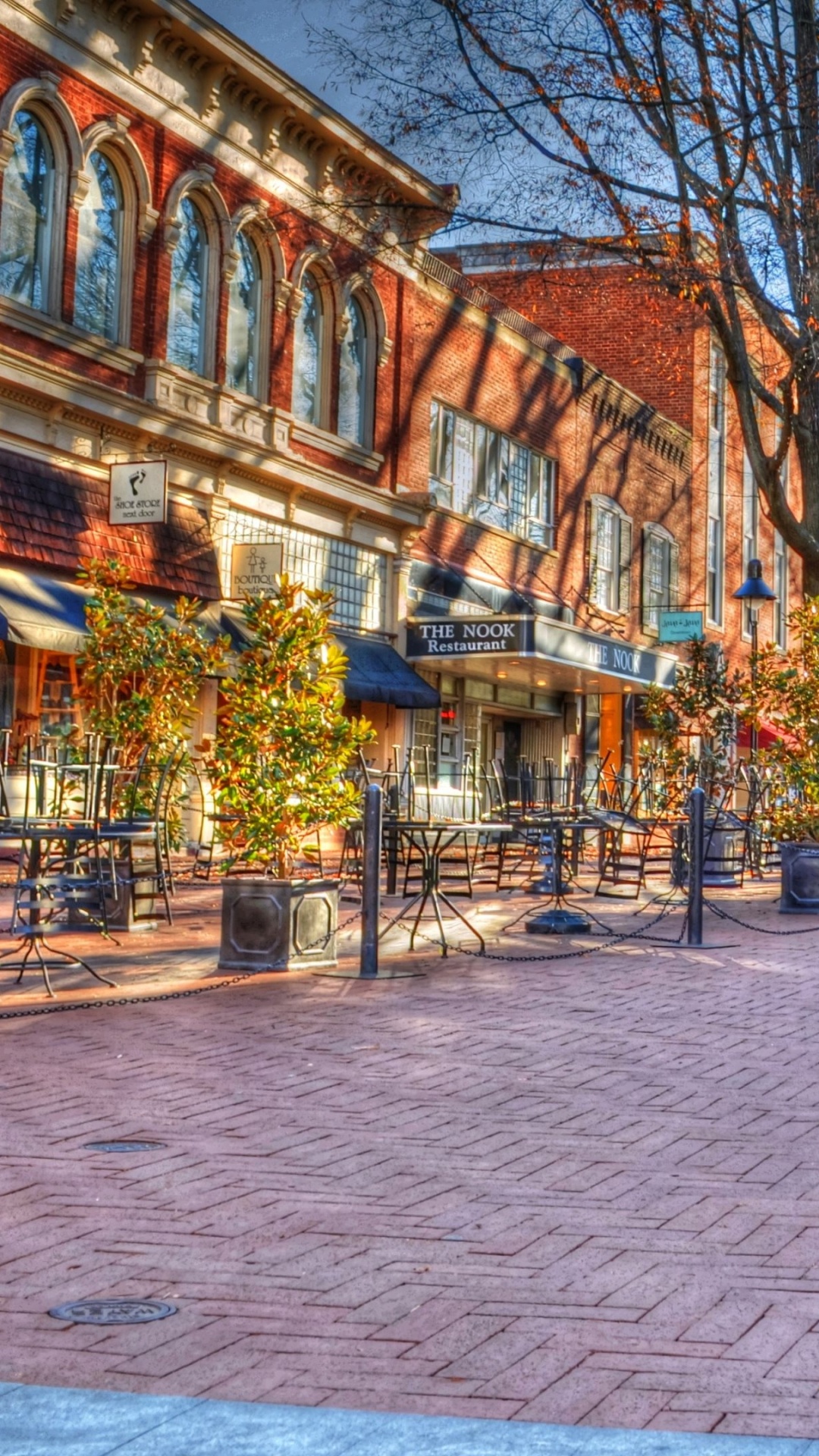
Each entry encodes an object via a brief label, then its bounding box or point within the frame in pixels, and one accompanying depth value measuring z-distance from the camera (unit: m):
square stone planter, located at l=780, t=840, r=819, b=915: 16.81
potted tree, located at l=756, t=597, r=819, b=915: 16.84
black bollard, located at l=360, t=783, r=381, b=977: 10.36
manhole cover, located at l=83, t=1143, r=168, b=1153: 5.82
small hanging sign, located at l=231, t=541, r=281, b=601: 22.98
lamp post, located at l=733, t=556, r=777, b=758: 23.34
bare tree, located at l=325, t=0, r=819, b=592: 18.53
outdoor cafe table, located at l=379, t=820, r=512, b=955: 10.95
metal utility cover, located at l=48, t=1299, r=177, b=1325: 4.05
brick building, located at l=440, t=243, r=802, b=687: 38.09
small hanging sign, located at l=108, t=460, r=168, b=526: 19.97
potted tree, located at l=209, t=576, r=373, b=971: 10.83
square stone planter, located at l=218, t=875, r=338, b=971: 10.75
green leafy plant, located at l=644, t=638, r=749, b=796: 19.67
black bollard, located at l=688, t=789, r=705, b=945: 12.48
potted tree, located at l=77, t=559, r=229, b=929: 15.27
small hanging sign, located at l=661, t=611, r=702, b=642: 35.22
